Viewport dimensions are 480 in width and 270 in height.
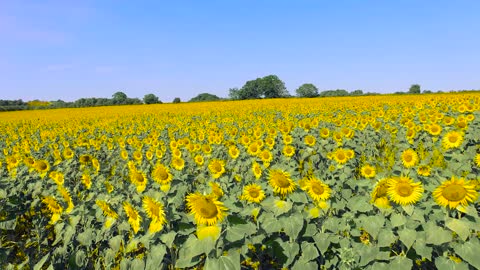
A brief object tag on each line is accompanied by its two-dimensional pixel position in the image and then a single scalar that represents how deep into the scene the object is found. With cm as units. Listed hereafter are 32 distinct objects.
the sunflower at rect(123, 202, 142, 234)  342
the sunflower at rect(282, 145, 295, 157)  761
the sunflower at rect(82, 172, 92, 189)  595
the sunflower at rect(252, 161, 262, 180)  554
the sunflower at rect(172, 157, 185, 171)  668
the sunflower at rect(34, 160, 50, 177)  721
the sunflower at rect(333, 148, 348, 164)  630
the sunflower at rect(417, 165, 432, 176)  481
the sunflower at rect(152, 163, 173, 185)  484
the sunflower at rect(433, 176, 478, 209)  293
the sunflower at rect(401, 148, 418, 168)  603
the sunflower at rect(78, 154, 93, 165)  803
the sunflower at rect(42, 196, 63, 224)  447
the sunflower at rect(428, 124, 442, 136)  876
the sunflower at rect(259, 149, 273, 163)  691
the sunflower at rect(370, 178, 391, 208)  337
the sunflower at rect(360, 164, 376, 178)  549
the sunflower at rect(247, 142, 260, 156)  761
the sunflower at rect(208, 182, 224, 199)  336
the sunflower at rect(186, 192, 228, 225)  272
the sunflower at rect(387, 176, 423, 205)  325
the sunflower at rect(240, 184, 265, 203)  376
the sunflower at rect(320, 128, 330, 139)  924
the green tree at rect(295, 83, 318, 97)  9475
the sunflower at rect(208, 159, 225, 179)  589
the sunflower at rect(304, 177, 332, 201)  387
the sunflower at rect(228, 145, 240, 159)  789
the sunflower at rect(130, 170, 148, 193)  503
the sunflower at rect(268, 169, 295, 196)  348
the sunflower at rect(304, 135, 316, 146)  871
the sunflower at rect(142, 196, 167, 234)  311
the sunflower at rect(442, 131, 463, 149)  718
